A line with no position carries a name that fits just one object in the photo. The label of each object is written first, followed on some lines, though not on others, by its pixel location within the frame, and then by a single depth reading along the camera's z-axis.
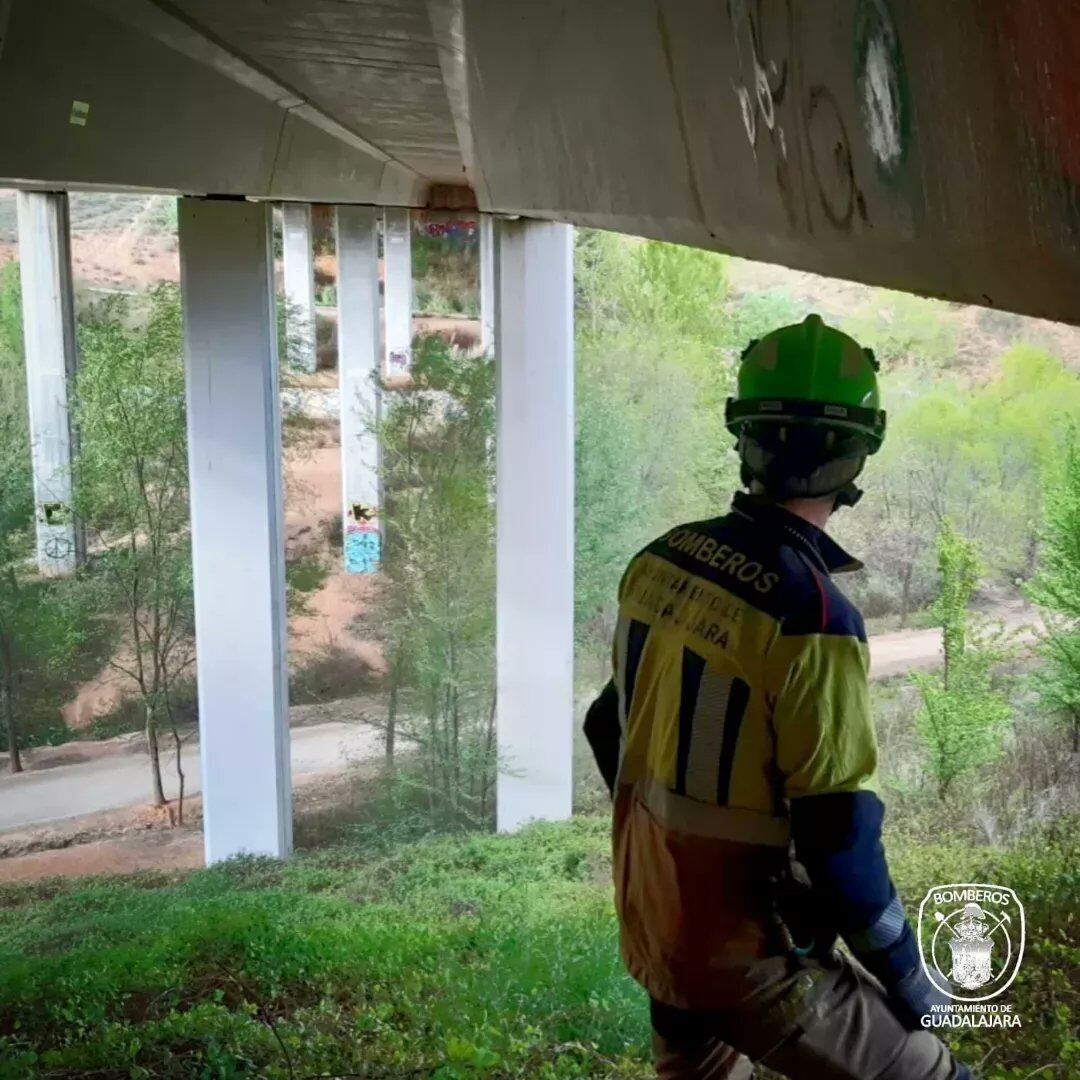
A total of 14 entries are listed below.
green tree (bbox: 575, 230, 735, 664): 10.77
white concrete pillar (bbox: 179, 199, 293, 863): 8.80
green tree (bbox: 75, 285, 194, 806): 11.66
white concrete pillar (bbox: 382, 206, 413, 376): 10.95
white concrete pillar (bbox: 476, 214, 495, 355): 10.98
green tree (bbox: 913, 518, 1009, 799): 9.23
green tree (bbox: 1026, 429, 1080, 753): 8.87
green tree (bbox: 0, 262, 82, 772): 11.70
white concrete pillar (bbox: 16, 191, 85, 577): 11.61
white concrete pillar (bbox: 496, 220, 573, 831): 9.07
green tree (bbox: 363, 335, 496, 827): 10.91
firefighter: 2.19
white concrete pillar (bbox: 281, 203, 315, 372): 9.80
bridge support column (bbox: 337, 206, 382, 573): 10.59
